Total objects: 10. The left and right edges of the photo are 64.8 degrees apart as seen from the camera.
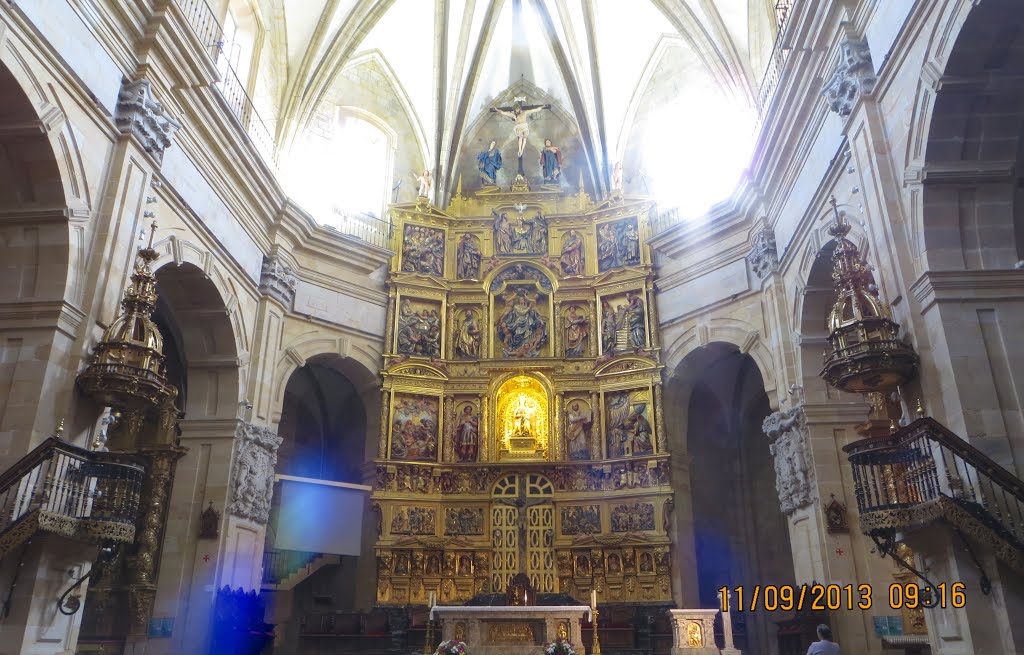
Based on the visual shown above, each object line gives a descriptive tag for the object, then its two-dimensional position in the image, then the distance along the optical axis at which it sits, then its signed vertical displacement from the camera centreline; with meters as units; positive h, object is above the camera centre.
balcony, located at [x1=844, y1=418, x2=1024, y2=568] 7.02 +1.29
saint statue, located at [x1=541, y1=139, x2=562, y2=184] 20.75 +11.41
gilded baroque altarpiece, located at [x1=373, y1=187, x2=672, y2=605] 16.80 +4.80
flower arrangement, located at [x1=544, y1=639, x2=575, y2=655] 10.15 -0.15
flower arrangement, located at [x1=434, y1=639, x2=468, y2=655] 10.05 -0.14
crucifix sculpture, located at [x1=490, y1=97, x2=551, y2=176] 21.03 +12.72
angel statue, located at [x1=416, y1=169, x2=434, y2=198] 19.89 +10.51
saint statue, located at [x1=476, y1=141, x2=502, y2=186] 20.97 +11.55
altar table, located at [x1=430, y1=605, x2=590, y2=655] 12.36 +0.14
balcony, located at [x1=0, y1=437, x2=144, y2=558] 7.82 +1.40
